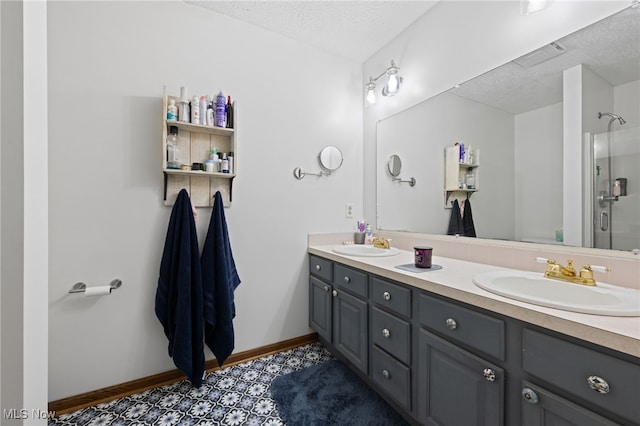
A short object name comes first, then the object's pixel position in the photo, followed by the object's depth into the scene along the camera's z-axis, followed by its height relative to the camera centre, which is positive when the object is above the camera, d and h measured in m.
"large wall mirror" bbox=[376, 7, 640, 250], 1.02 +0.38
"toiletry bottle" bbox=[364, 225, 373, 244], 2.26 -0.21
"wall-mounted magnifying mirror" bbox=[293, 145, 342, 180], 2.19 +0.46
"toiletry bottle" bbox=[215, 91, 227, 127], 1.66 +0.65
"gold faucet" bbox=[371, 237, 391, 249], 2.00 -0.24
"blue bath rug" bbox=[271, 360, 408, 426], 1.35 -1.09
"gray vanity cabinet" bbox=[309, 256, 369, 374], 1.54 -0.65
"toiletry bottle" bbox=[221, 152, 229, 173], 1.70 +0.31
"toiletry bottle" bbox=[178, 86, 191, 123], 1.57 +0.64
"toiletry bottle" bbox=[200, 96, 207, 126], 1.61 +0.63
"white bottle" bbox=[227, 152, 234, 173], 1.72 +0.33
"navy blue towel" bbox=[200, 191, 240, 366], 1.63 -0.48
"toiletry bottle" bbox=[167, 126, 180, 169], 1.55 +0.38
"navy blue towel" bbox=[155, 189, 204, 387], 1.52 -0.41
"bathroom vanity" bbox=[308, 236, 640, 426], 0.66 -0.47
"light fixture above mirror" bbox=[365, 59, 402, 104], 1.93 +1.02
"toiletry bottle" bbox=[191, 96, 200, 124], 1.60 +0.63
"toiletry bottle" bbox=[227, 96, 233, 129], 1.71 +0.65
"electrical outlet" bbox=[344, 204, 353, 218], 2.34 +0.02
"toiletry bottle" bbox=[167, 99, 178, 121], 1.53 +0.60
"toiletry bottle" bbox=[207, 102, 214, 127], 1.64 +0.62
